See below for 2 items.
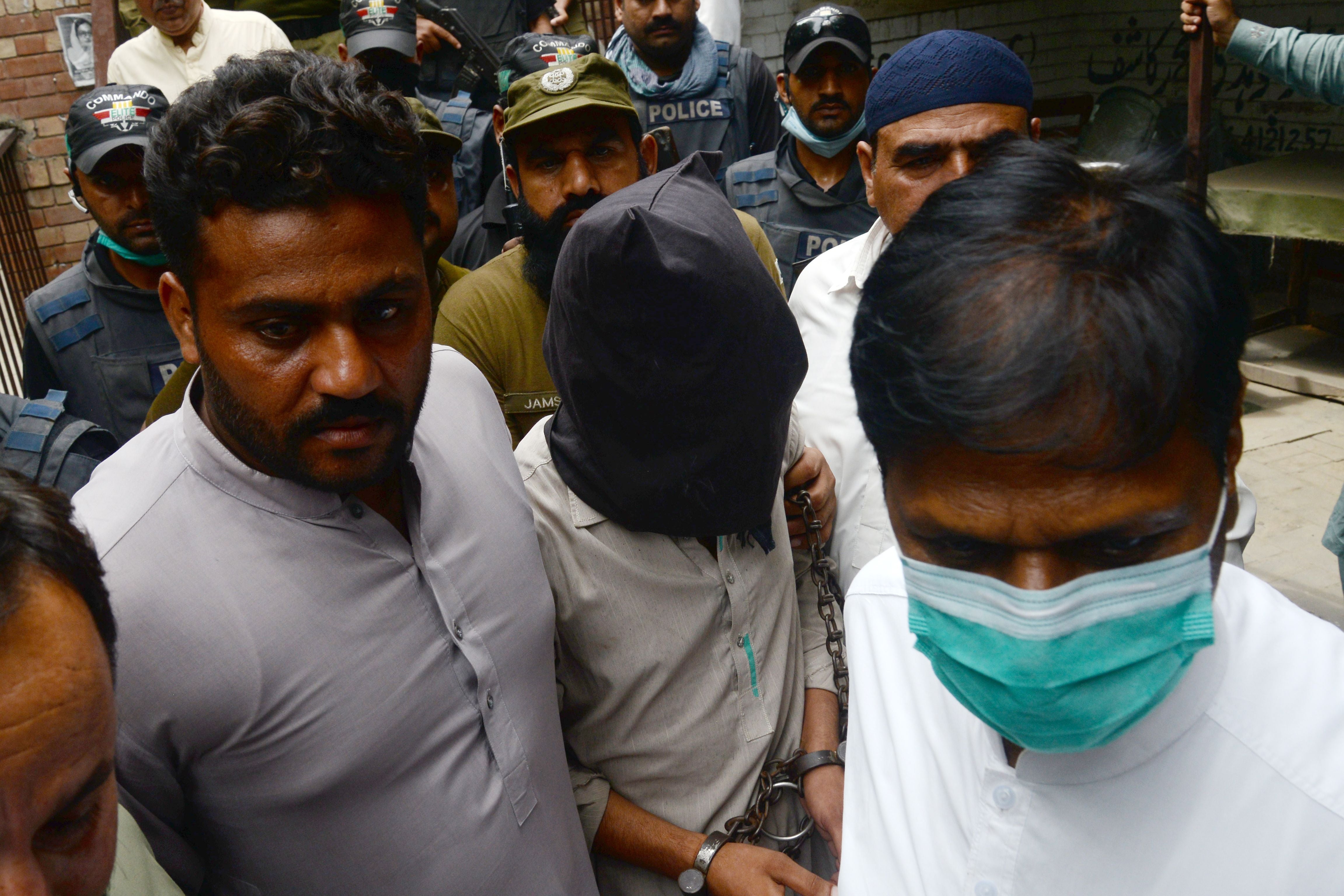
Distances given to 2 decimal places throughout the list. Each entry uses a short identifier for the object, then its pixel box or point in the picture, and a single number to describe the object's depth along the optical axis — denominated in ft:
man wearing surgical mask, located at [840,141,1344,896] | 3.12
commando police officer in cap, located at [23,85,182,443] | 10.41
